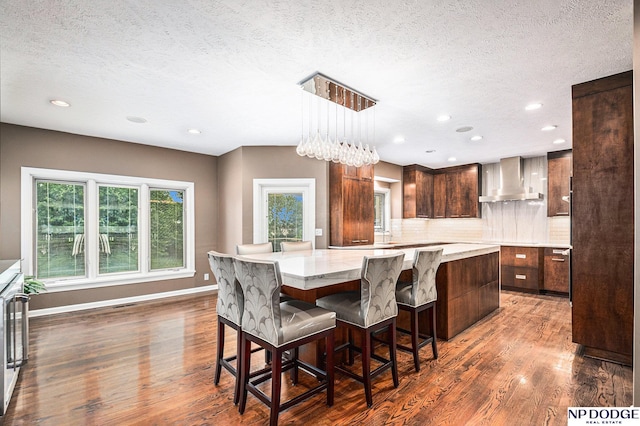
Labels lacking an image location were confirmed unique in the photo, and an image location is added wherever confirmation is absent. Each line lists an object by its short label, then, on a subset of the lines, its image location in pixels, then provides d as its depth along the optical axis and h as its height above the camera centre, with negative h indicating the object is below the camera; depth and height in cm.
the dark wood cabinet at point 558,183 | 537 +46
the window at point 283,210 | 511 +3
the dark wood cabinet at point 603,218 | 259 -8
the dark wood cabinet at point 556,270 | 515 -104
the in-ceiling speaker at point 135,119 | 371 +115
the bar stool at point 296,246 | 366 -42
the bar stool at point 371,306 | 207 -68
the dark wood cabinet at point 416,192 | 674 +40
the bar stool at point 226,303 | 211 -65
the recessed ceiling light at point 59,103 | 318 +117
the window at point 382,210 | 689 +2
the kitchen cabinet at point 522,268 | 539 -105
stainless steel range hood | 583 +50
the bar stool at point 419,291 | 255 -69
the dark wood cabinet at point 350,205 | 511 +10
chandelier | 291 +114
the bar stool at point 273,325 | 178 -69
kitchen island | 200 -67
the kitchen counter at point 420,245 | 505 -63
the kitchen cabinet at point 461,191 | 652 +40
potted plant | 309 -74
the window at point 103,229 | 420 -23
